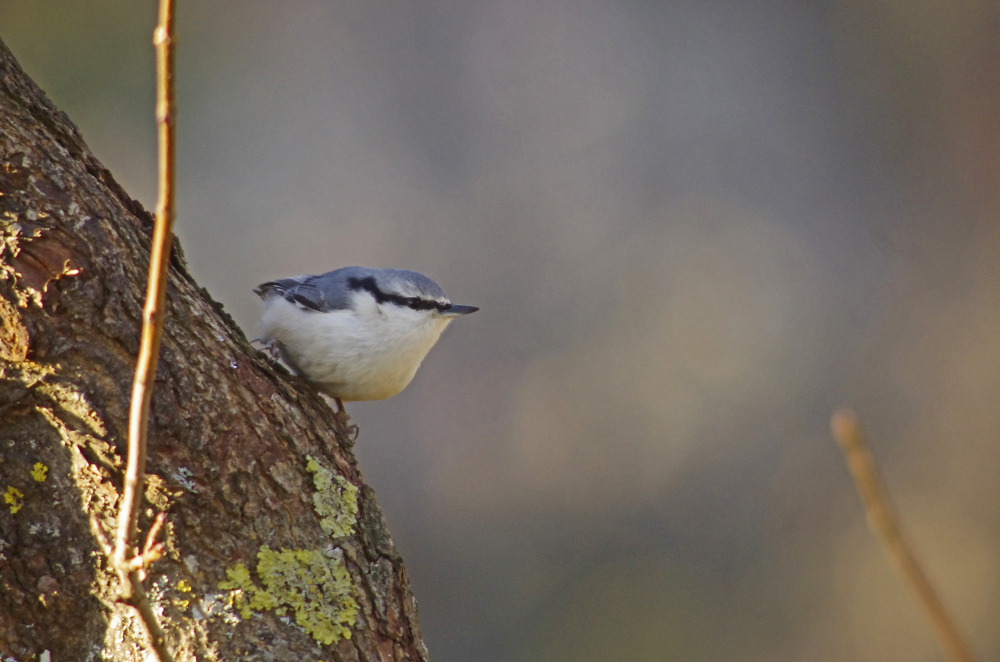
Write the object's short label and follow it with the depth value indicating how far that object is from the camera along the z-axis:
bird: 7.59
